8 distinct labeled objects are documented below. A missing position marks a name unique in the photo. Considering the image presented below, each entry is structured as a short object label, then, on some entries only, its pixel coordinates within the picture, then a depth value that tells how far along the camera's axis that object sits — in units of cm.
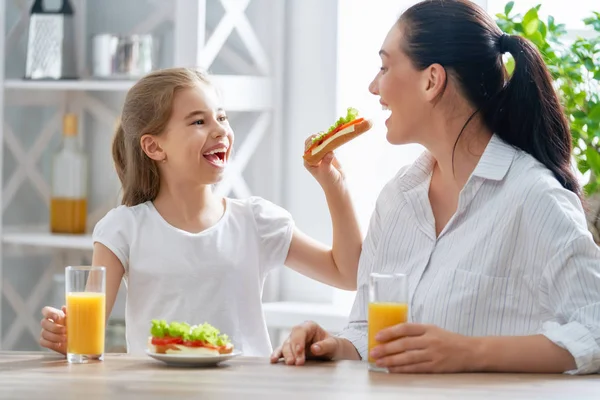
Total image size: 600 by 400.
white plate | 234
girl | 284
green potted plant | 301
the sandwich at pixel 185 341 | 236
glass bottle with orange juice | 367
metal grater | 363
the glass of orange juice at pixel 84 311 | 238
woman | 232
